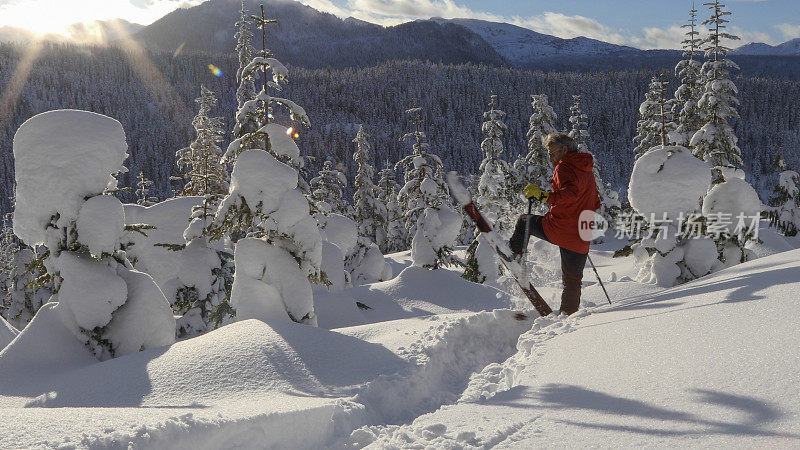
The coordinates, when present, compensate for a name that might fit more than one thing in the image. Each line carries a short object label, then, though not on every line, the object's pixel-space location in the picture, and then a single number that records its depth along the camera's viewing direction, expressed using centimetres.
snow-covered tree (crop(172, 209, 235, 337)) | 1048
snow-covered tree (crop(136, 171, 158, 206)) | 2323
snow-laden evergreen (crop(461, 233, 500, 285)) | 1708
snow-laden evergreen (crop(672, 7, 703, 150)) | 2201
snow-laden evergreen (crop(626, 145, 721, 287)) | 1055
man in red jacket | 680
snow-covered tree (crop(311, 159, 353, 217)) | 2947
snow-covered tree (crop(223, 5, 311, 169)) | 907
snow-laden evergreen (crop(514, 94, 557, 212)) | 2877
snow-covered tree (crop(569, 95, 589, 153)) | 2957
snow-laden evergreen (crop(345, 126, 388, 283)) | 3322
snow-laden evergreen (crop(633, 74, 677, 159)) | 2112
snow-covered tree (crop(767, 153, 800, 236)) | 2845
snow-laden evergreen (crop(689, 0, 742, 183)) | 1694
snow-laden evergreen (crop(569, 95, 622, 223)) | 3012
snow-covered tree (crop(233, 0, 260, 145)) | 1248
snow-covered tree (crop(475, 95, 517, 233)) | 2548
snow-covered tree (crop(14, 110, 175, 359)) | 685
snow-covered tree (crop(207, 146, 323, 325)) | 826
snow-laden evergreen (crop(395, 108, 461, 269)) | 1681
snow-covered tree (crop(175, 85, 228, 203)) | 2098
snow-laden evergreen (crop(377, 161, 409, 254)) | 3891
